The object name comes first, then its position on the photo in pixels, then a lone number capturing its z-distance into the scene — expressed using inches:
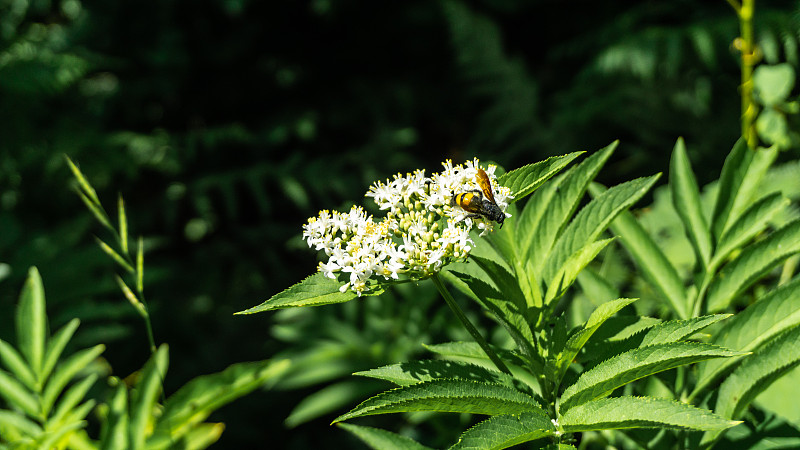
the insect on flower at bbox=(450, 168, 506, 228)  27.4
